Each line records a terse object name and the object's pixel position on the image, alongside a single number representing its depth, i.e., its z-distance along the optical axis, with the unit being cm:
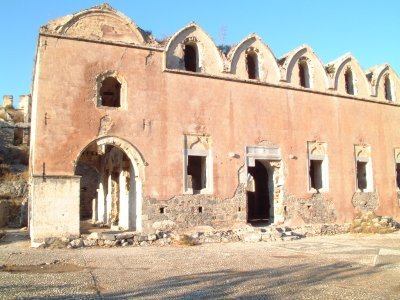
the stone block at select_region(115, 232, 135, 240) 1217
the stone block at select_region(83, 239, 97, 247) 1161
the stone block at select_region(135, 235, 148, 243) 1236
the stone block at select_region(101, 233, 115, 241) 1193
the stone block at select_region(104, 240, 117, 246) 1184
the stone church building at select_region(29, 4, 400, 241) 1233
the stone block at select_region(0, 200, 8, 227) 1836
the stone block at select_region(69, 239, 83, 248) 1135
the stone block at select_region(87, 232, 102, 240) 1184
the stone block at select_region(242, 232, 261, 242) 1333
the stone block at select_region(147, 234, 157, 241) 1245
